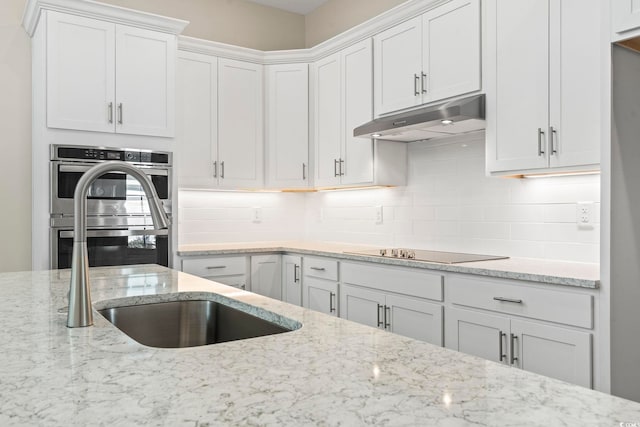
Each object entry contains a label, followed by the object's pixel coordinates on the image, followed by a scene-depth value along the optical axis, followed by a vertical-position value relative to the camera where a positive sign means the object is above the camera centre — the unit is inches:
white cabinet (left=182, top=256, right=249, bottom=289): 150.5 -16.3
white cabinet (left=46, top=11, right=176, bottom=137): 132.0 +35.8
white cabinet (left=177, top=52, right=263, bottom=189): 159.3 +28.3
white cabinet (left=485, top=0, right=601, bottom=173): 95.3 +24.9
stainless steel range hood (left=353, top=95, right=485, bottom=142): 112.3 +20.8
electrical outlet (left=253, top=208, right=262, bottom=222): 184.9 -0.7
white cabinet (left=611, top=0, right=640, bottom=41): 78.0 +29.4
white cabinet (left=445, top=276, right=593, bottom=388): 85.1 -20.6
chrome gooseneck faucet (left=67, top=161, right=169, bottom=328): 47.9 -2.0
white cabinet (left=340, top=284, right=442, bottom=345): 111.5 -23.2
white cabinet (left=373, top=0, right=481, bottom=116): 118.4 +38.1
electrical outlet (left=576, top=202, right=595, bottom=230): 107.6 -0.4
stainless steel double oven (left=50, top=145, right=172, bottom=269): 131.5 +1.3
